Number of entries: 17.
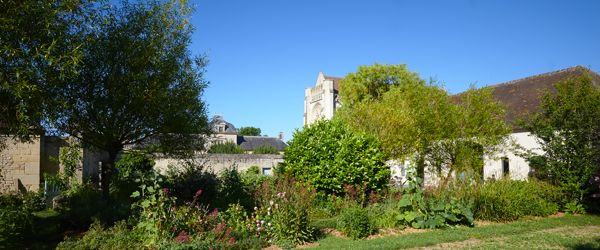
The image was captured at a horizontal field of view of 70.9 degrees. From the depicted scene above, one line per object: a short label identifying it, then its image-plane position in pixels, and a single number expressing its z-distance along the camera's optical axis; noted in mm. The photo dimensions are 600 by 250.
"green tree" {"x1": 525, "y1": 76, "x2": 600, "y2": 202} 12031
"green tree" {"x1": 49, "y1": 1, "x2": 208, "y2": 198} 9156
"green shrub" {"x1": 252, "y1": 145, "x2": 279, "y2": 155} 49081
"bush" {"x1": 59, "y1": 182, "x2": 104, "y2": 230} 8891
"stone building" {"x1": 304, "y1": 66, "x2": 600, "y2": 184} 20766
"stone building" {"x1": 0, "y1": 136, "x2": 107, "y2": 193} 13430
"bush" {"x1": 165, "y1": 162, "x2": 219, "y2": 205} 13336
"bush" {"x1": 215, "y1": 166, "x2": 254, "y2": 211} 12102
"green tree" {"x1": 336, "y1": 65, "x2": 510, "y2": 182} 16922
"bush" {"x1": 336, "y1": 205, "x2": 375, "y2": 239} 8555
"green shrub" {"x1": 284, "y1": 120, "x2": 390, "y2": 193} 12570
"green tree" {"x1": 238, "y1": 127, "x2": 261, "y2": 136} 97625
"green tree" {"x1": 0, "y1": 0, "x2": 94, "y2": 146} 6164
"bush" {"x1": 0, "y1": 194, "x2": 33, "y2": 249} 6957
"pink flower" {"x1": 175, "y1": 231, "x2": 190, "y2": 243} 6730
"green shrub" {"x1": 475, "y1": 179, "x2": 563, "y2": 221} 10750
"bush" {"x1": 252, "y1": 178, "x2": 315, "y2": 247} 8031
